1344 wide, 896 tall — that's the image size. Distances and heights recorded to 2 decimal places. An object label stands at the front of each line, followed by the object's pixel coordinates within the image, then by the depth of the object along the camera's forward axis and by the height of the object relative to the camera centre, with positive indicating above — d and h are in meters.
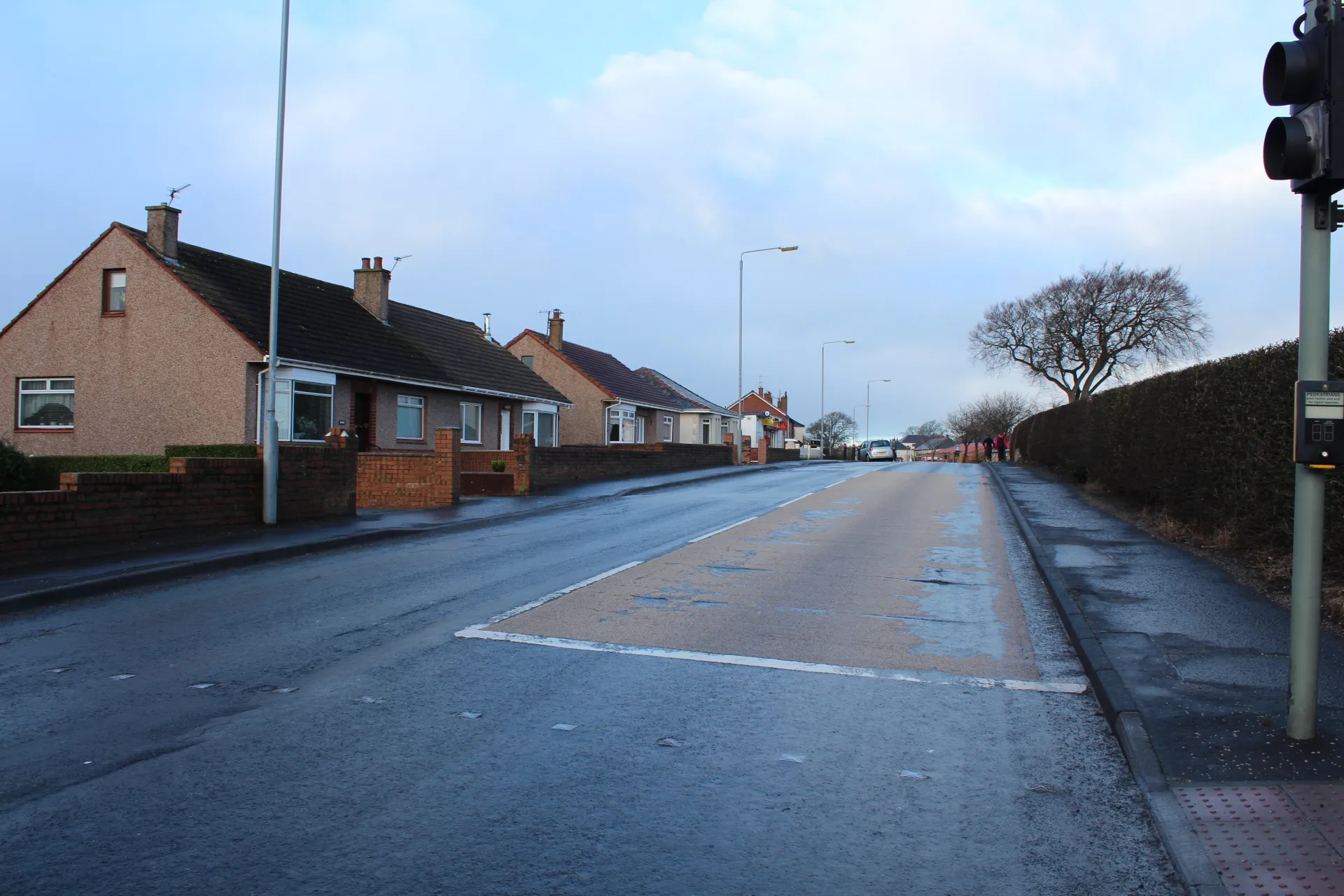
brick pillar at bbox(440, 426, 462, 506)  18.89 -0.53
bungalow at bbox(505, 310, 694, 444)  49.28 +2.54
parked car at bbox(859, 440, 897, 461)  67.56 -0.50
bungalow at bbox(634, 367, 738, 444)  63.53 +1.61
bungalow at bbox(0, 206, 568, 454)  23.52 +1.90
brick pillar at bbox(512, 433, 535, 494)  22.62 -0.64
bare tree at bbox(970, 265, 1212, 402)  55.59 +7.29
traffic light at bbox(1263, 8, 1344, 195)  4.36 +1.55
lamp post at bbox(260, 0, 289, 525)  13.62 +0.06
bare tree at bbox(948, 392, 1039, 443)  95.62 +2.88
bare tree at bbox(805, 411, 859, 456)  117.96 +2.00
